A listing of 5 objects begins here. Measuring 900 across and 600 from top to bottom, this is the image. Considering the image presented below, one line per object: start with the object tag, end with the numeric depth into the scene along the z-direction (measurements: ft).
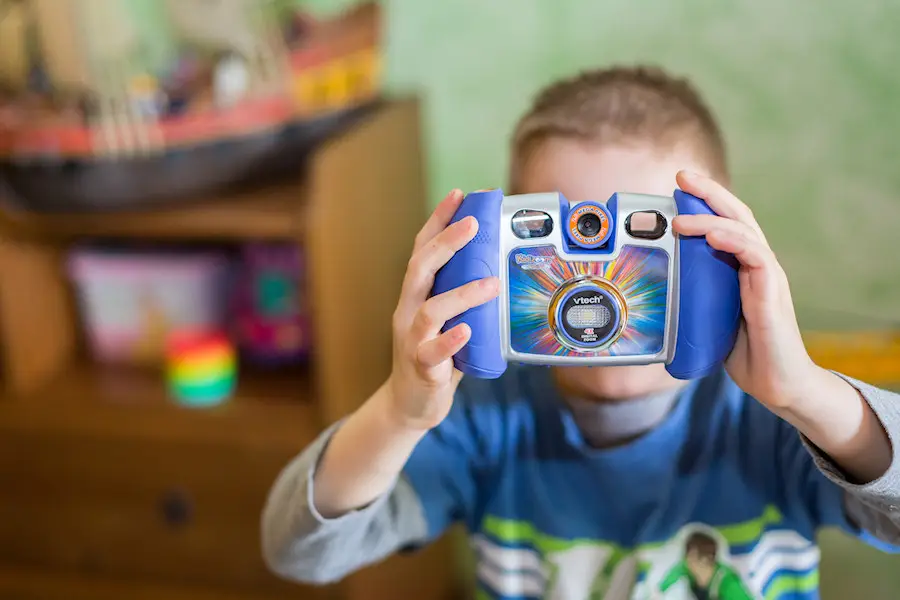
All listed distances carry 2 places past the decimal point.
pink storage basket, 3.08
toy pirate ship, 2.66
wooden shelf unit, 2.75
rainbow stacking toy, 2.95
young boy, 1.56
